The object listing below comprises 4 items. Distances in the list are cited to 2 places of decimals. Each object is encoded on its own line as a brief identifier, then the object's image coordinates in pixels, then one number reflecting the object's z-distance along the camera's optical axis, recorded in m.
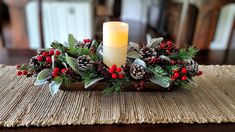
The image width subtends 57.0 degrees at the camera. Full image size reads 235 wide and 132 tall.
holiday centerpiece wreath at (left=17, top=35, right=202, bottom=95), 0.67
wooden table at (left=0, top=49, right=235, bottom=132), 0.58
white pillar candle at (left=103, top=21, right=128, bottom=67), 0.70
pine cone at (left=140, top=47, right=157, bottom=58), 0.74
